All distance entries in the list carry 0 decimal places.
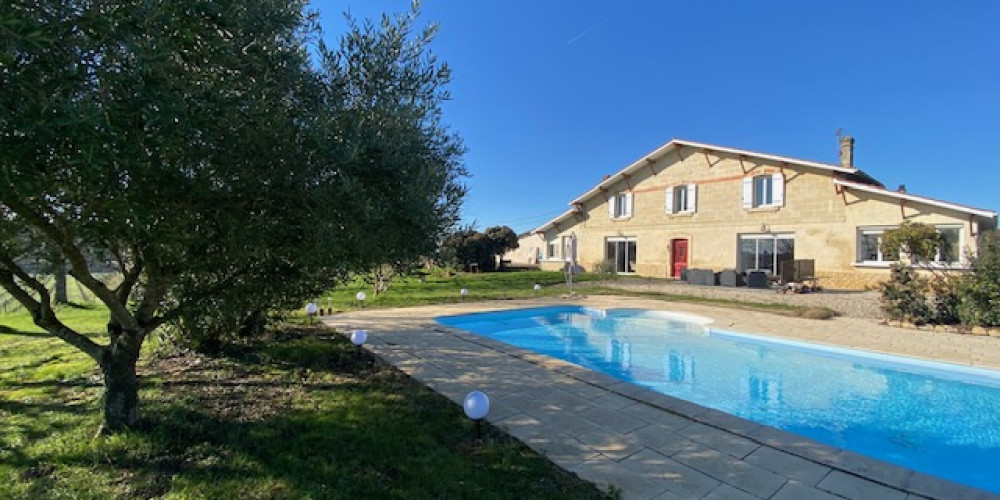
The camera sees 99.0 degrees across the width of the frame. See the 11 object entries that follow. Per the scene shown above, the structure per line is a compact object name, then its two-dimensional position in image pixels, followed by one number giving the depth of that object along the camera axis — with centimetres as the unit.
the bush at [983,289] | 1009
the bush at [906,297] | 1123
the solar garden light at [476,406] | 439
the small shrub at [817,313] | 1256
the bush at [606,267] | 2623
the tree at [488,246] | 3038
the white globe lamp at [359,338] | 718
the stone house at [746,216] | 1794
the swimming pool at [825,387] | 588
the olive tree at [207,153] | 222
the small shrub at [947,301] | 1095
